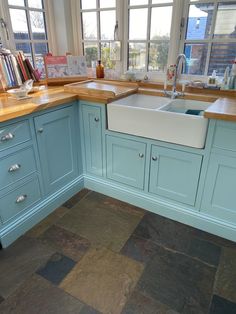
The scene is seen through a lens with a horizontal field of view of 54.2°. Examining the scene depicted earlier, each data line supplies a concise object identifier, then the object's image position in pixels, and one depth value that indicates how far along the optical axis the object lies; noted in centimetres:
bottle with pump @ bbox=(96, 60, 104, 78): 243
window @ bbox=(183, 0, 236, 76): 190
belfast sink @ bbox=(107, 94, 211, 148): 154
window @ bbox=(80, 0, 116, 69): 236
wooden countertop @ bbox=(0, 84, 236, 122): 142
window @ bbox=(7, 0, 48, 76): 217
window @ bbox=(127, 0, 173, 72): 212
